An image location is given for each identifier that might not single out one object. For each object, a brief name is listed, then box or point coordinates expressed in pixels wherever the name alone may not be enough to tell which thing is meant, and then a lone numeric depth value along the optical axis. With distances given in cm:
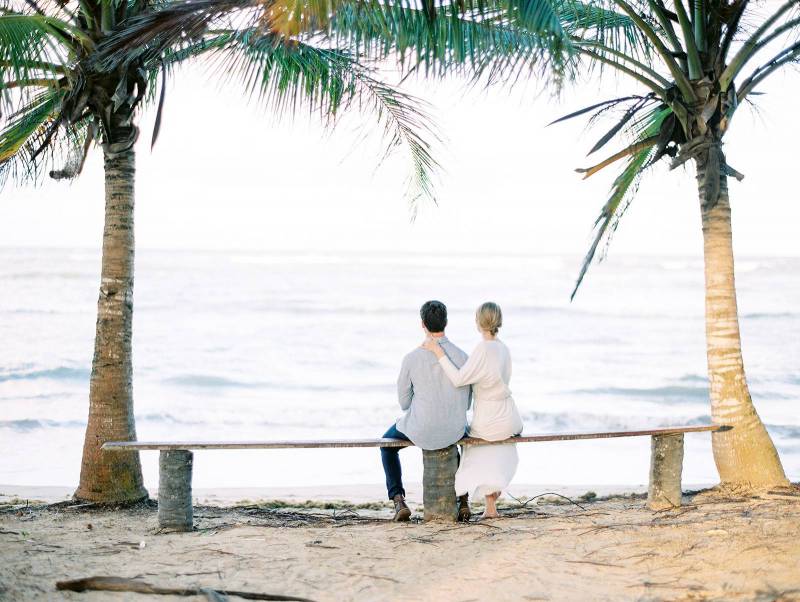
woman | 528
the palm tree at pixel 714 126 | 598
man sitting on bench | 529
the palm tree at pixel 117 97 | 598
